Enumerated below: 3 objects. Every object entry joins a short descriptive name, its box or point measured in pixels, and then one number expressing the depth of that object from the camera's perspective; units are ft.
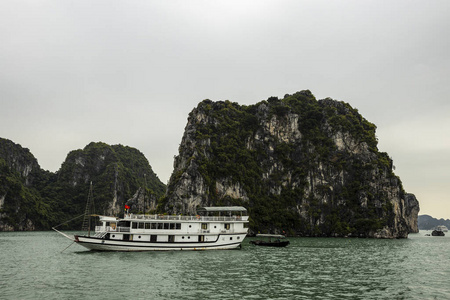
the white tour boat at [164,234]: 128.16
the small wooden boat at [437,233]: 394.11
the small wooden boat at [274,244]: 160.59
